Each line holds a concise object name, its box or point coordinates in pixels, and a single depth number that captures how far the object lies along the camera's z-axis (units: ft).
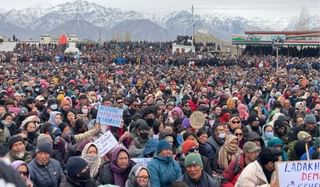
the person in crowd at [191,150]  22.19
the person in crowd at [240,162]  20.61
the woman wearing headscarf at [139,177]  18.58
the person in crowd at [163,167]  20.59
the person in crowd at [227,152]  23.26
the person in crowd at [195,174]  19.11
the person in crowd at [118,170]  20.36
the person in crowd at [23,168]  17.61
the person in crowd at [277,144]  21.82
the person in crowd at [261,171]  17.99
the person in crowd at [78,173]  17.97
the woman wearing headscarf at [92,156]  21.06
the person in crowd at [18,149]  21.88
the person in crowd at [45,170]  19.85
